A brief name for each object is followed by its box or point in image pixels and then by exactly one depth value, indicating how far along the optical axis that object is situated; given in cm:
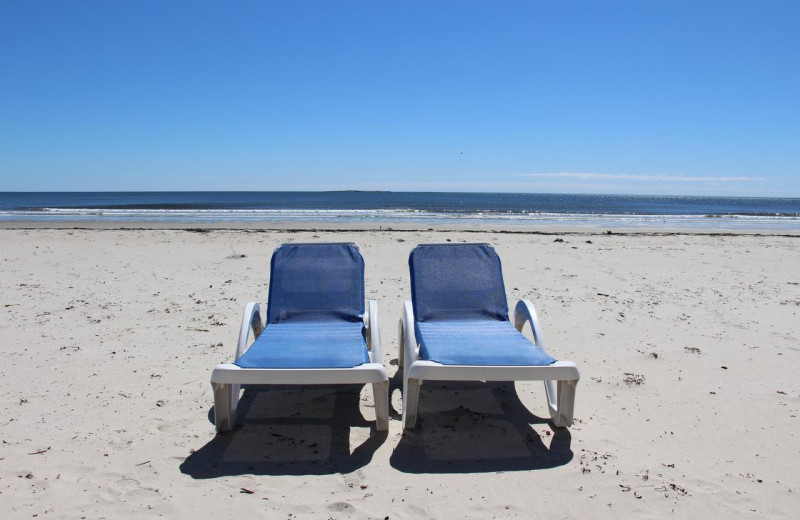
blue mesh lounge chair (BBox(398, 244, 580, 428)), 315
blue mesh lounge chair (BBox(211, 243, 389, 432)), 309
